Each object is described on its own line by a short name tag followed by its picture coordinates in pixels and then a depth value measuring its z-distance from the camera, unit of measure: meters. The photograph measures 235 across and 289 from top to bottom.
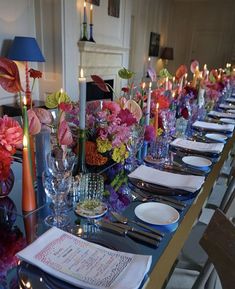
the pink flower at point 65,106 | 1.02
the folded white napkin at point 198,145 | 1.45
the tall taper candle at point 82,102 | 0.93
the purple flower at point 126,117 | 1.10
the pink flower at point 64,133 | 0.96
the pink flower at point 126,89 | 1.78
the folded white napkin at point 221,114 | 2.39
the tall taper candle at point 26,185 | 0.79
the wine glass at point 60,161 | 0.91
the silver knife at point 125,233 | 0.71
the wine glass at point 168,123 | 1.57
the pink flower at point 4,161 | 0.79
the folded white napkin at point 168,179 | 1.02
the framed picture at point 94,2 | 3.93
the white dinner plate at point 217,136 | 1.68
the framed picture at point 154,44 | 6.52
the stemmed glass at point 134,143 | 1.18
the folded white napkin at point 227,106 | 2.81
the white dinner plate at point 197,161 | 1.25
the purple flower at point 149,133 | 1.29
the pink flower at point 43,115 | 1.05
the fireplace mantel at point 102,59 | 3.98
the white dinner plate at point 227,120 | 2.20
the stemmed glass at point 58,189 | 0.82
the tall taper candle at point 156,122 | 1.42
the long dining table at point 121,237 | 0.61
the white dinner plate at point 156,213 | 0.81
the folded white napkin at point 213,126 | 1.92
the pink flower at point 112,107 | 1.13
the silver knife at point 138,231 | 0.73
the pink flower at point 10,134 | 0.80
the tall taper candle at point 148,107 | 1.38
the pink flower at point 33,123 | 0.91
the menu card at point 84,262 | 0.56
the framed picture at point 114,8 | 4.50
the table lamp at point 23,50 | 2.83
